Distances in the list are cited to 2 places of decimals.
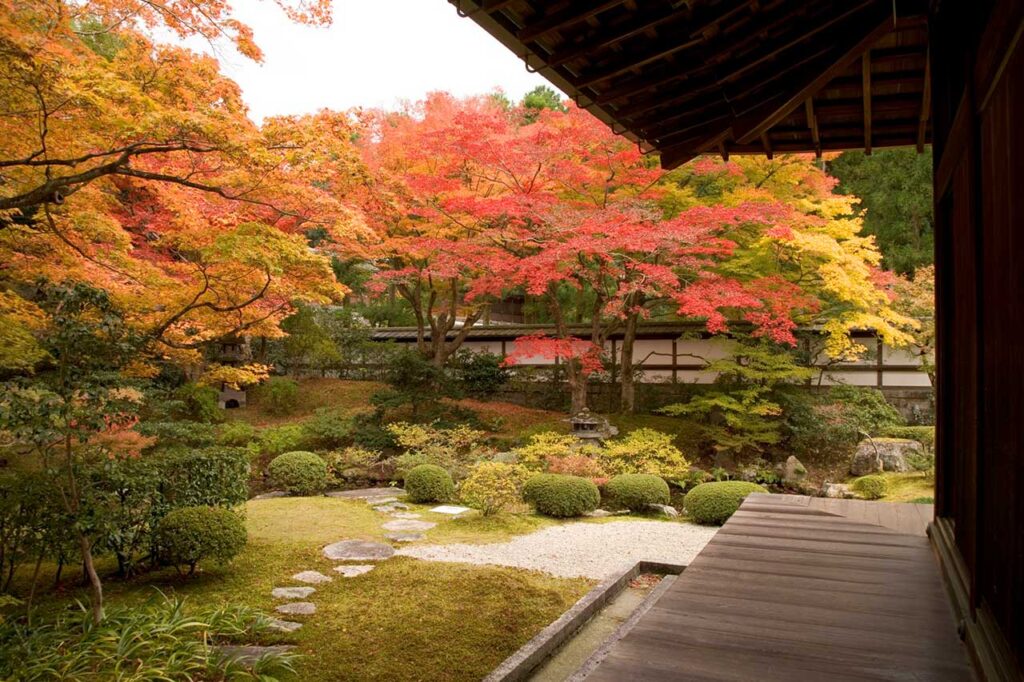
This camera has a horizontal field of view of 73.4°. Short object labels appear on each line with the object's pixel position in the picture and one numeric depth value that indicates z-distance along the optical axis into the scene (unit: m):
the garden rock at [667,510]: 9.54
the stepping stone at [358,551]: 6.66
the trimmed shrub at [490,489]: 8.77
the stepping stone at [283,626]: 4.78
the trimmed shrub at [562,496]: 9.16
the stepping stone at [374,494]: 10.16
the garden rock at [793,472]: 11.50
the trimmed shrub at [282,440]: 13.08
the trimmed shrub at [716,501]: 8.71
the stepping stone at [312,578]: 5.90
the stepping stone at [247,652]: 4.20
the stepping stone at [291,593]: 5.47
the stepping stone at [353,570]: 6.12
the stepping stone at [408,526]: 8.16
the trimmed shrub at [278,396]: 15.75
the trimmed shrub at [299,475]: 10.88
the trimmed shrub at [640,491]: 9.63
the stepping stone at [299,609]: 5.12
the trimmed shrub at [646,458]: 10.84
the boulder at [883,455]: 11.34
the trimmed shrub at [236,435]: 12.83
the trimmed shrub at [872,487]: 9.68
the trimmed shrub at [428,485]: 9.92
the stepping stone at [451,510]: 9.21
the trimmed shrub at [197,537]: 5.60
